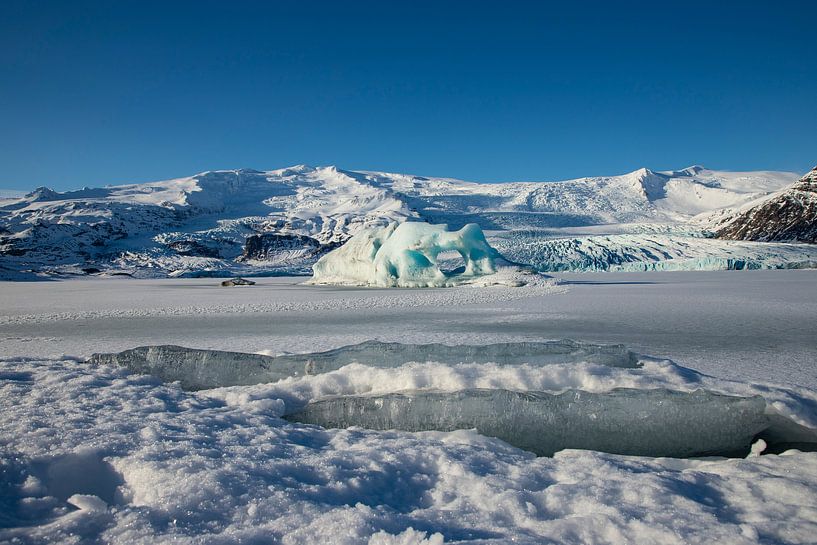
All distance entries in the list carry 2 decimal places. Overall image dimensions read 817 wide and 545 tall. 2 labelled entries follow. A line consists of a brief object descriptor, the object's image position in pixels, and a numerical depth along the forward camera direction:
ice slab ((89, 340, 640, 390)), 3.32
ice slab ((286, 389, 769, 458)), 2.20
